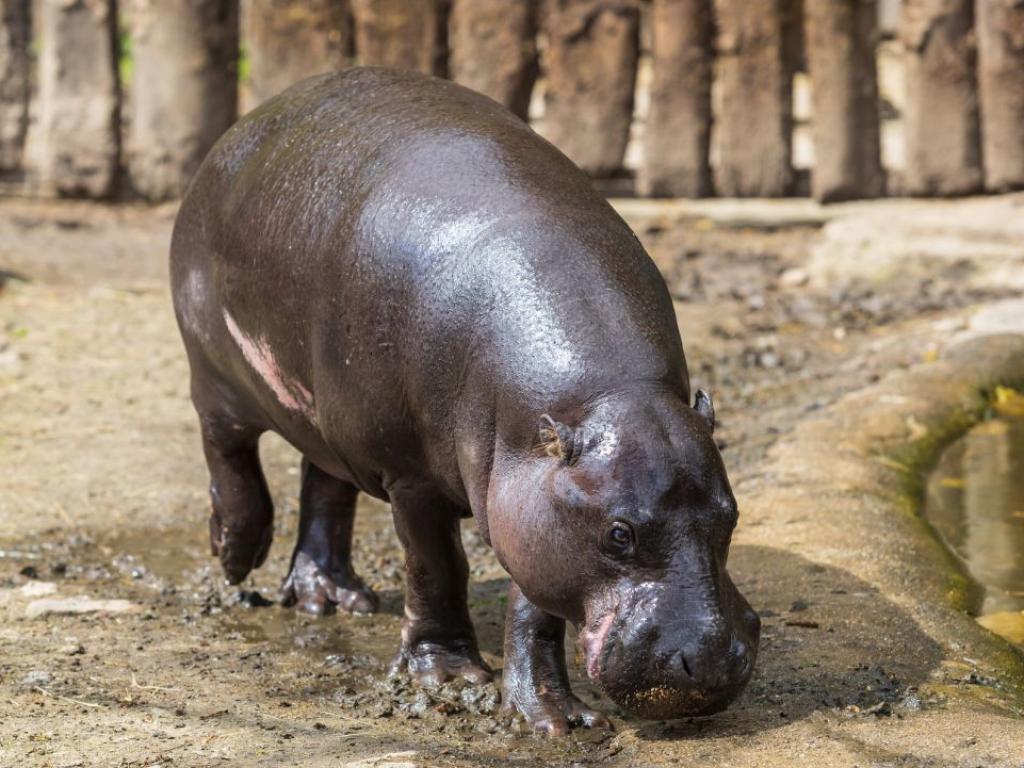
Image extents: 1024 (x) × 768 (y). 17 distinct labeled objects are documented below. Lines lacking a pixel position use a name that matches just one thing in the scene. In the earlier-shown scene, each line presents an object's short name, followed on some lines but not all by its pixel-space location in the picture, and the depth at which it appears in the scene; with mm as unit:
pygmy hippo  6480
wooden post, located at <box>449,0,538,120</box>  18812
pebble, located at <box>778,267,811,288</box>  18172
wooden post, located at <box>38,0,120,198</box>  19875
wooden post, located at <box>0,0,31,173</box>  22203
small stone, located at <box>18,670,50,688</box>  7922
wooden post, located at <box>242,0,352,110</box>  18875
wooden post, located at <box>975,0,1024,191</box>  18781
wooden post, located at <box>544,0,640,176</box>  19016
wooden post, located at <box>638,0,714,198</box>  19109
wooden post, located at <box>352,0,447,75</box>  18766
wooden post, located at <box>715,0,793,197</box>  18953
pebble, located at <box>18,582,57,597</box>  9492
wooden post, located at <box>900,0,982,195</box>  19000
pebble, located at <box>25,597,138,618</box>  9187
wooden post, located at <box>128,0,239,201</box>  19312
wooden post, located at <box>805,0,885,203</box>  18797
